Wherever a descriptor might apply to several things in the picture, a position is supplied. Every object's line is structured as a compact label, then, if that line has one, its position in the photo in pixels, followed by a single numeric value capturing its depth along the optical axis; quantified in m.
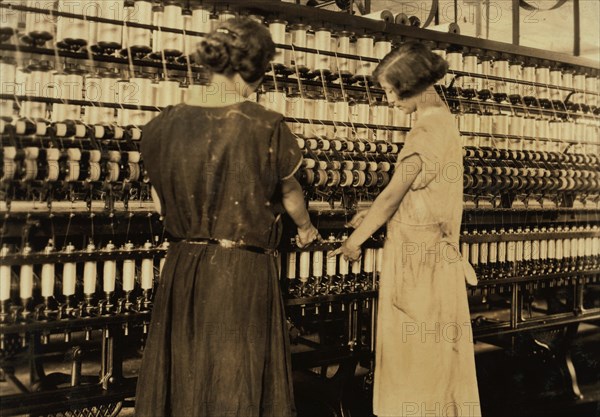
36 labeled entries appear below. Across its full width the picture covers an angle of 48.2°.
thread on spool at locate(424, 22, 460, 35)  4.29
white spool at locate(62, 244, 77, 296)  2.72
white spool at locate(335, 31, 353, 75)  3.79
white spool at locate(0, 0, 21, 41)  2.75
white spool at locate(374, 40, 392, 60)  3.94
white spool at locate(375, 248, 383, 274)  3.57
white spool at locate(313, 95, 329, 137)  3.66
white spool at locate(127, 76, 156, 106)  3.10
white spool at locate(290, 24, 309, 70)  3.62
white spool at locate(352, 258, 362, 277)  3.53
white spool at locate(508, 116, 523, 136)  4.48
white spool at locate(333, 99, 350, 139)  3.71
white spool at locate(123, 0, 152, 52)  3.13
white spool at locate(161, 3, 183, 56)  3.19
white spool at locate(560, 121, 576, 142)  4.77
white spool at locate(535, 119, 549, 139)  4.64
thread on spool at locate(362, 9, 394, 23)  4.01
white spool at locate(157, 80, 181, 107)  3.14
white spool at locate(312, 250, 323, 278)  3.36
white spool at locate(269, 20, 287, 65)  3.51
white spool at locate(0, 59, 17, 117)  2.77
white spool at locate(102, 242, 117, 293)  2.80
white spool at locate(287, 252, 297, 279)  3.28
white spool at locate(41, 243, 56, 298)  2.69
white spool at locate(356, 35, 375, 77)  3.86
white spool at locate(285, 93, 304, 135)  3.59
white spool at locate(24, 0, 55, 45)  2.83
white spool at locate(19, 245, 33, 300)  2.62
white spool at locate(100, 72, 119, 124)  3.03
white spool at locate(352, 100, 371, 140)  3.84
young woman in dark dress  2.11
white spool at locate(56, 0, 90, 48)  2.94
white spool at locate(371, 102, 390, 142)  3.94
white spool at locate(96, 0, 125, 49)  3.03
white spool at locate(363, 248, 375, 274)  3.58
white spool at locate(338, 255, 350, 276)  3.48
